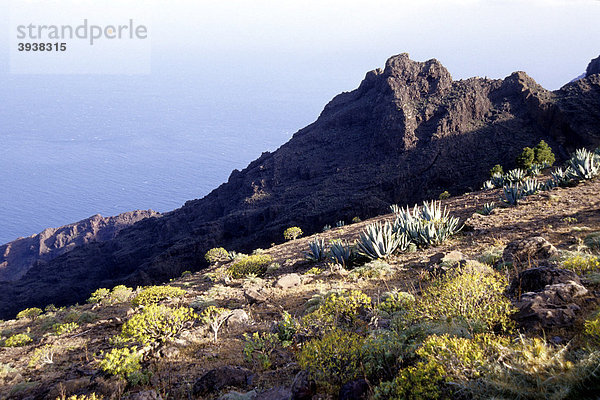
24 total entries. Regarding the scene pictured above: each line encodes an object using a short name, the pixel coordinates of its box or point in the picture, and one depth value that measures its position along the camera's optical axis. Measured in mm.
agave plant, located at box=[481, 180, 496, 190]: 19170
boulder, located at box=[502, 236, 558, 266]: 6531
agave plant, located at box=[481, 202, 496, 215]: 12181
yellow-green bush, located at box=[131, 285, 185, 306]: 9816
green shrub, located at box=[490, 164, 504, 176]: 25966
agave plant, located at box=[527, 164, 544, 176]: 19866
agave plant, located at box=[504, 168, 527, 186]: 17797
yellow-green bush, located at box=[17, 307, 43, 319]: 14833
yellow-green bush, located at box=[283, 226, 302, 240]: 24119
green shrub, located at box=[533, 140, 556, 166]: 25000
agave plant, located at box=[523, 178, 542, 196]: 13203
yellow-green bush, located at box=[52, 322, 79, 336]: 8625
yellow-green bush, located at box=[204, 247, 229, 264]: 21094
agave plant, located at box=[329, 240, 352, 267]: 10047
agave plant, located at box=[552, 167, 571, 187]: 13961
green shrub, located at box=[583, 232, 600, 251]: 6756
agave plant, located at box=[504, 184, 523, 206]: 12586
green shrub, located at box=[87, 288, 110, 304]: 13660
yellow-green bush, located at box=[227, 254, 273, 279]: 12008
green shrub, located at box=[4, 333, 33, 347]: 8508
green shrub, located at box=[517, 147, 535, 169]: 24812
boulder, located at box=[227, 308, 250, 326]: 6844
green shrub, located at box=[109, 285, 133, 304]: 11914
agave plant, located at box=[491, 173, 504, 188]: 19003
